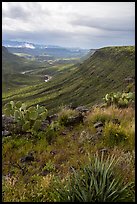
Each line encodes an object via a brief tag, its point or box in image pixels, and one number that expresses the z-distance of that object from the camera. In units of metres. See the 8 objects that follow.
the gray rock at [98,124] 9.16
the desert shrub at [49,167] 6.64
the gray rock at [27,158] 7.35
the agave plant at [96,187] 4.39
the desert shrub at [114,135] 7.71
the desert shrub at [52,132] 8.67
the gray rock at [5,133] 8.99
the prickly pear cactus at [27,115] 9.12
